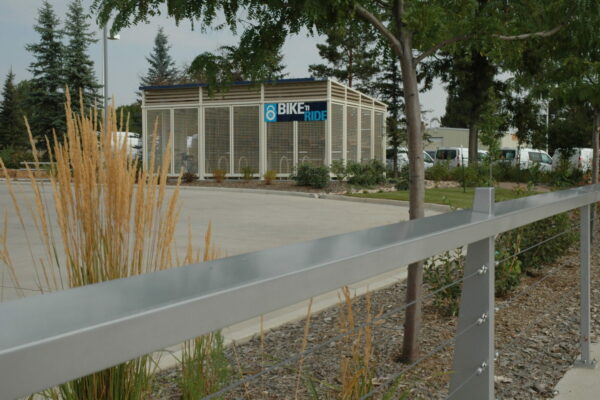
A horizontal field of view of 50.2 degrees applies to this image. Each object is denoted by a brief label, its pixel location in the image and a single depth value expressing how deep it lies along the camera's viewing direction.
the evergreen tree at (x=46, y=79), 45.31
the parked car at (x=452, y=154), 37.84
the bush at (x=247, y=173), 26.02
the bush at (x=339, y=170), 23.44
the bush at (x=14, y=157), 36.03
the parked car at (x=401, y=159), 33.62
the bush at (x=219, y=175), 26.19
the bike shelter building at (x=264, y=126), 25.86
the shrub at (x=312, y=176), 21.94
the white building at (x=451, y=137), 52.35
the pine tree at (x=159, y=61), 78.19
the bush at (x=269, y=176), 24.47
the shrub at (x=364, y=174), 22.89
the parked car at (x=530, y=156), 37.59
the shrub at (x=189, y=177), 26.25
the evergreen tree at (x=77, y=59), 45.78
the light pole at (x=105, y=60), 19.30
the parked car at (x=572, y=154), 33.81
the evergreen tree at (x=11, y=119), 54.88
